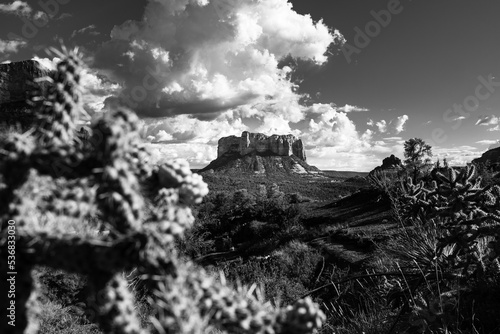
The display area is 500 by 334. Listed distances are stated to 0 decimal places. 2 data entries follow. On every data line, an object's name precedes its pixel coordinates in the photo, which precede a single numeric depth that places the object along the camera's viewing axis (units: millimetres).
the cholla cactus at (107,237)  1068
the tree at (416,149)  14270
